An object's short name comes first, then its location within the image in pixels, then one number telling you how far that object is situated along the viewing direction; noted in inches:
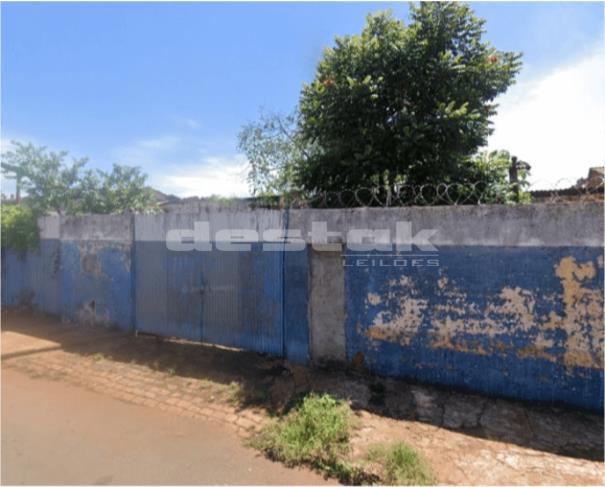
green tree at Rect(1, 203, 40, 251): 323.9
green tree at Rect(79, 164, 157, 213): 453.7
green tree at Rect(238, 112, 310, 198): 506.0
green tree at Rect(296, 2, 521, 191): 247.3
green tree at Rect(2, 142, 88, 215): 416.2
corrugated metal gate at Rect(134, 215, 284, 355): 206.5
